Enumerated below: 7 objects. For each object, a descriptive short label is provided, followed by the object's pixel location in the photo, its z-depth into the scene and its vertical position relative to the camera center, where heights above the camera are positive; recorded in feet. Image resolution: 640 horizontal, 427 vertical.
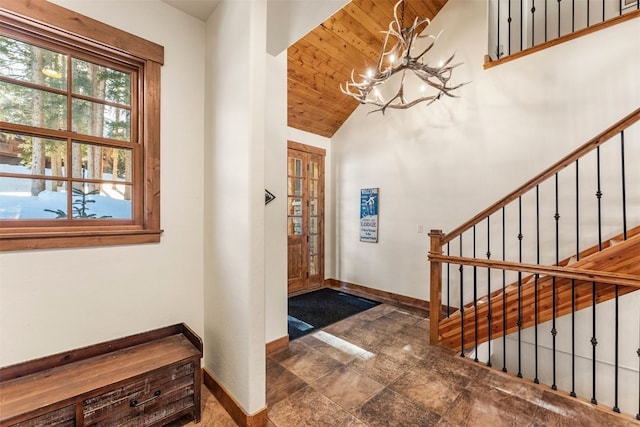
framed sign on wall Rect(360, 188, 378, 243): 14.60 -0.24
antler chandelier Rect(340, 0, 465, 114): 7.37 +4.19
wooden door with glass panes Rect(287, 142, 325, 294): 14.85 -0.36
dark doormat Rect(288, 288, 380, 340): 10.69 -4.54
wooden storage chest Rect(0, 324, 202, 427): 4.30 -2.98
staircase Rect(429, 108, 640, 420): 6.90 -1.71
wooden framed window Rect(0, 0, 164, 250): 5.07 +1.72
